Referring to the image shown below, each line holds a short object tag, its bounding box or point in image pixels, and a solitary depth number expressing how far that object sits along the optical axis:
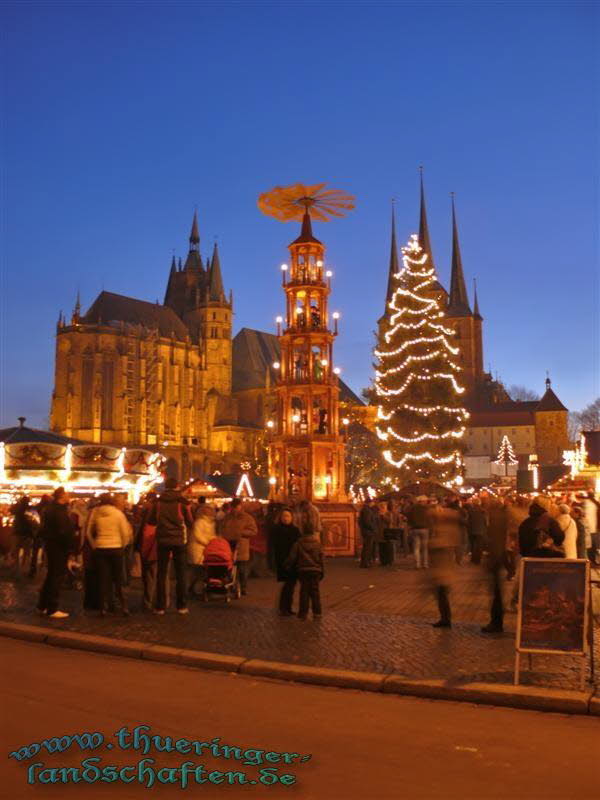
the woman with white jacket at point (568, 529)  11.30
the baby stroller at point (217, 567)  12.77
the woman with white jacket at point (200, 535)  13.30
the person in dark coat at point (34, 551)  17.47
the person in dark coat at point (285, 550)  11.80
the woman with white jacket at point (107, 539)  11.48
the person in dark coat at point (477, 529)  21.70
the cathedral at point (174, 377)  93.38
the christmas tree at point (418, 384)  41.94
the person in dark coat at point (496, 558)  10.33
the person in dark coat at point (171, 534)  11.60
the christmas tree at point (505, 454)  69.34
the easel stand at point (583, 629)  7.56
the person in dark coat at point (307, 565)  11.32
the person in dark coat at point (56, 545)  11.45
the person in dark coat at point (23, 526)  16.86
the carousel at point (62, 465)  24.39
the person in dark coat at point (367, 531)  21.27
